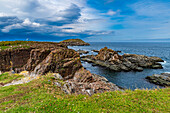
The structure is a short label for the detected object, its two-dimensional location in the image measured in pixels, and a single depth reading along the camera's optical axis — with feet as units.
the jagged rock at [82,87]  45.84
